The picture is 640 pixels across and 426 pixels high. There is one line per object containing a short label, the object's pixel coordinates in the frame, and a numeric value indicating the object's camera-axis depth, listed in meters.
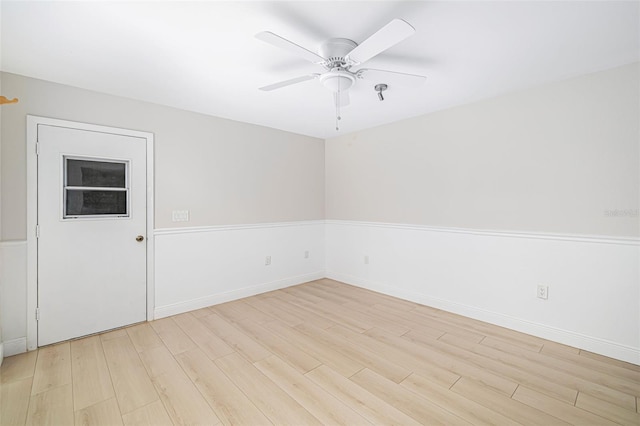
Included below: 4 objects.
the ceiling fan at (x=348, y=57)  1.56
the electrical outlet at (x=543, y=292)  2.79
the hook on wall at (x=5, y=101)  2.16
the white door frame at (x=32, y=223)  2.56
